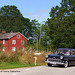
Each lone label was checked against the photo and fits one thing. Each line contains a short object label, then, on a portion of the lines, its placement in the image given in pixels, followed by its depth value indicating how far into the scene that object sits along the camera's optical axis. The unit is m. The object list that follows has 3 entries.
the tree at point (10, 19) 78.12
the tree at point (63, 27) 40.59
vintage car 16.05
